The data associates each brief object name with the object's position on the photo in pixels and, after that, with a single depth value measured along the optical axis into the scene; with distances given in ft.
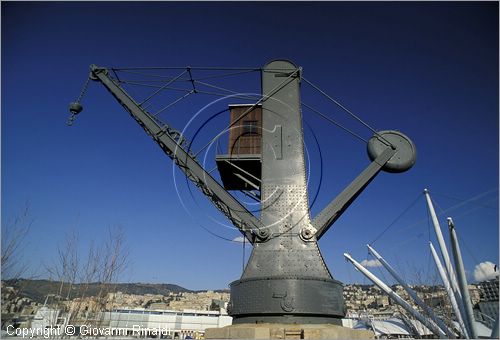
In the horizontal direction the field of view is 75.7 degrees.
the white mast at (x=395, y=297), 50.23
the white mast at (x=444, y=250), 46.73
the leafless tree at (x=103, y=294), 42.52
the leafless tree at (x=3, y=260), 35.30
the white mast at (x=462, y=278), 29.68
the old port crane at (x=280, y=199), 21.27
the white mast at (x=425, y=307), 48.70
